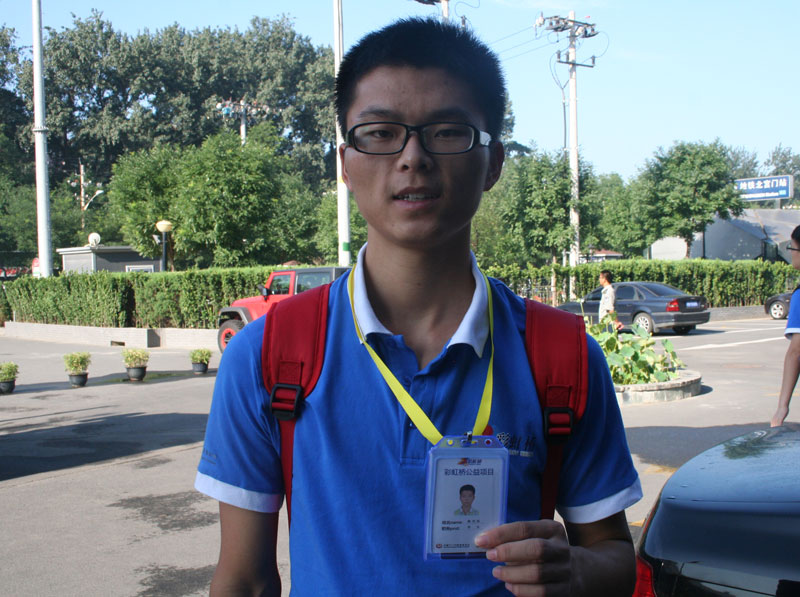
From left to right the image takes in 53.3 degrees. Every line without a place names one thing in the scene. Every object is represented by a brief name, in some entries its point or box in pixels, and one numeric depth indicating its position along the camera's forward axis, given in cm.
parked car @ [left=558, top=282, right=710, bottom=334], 2238
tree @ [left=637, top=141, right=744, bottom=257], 3712
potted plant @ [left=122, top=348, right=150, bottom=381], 1517
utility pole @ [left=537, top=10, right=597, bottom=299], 3059
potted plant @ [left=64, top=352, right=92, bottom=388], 1459
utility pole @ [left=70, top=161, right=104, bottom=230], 5800
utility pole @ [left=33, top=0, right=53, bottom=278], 2597
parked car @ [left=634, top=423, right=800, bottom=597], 234
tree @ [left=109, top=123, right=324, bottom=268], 2636
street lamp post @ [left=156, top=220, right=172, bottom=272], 2520
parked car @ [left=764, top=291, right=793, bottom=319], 2966
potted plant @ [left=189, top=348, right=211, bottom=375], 1605
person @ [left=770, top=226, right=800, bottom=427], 527
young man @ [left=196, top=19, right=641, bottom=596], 145
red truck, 1780
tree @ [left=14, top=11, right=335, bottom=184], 5609
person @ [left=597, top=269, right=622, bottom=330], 1664
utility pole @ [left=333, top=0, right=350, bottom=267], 2027
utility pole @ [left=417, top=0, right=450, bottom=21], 2253
